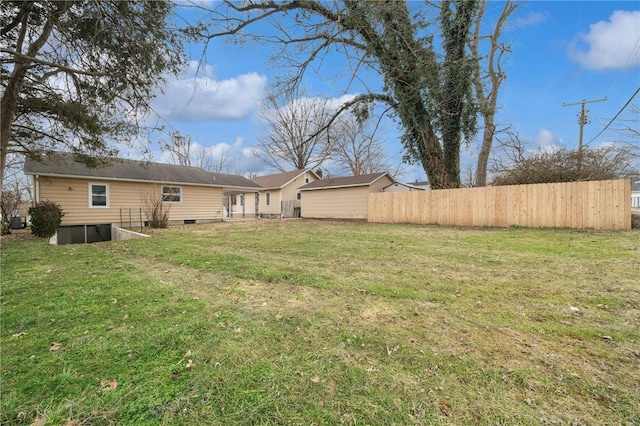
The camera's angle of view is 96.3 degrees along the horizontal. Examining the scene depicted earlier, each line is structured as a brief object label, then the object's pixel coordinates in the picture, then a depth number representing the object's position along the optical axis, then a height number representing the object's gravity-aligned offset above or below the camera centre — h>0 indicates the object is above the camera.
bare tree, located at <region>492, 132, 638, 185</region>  11.52 +1.93
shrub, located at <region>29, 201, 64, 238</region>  10.07 -0.28
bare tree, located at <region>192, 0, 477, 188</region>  7.11 +4.96
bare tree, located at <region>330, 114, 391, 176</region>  27.29 +5.57
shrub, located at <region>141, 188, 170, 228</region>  13.26 -0.12
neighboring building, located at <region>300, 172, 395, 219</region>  18.38 +1.06
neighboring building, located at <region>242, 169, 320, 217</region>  24.38 +1.40
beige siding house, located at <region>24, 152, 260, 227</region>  12.98 +1.11
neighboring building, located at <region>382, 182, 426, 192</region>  18.67 +1.49
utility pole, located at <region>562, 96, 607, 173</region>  18.51 +6.16
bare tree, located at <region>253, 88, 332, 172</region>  26.70 +7.30
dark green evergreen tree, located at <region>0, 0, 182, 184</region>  5.57 +3.31
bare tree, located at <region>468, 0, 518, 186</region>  15.48 +8.06
